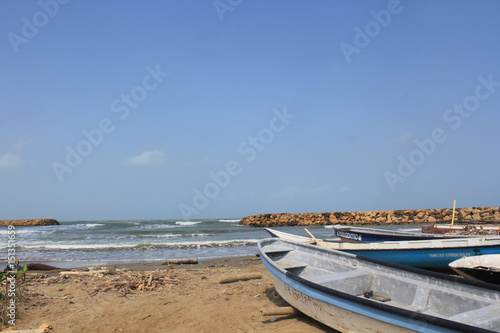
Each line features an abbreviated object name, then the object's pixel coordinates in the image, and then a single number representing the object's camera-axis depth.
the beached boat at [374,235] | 11.64
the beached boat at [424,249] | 8.36
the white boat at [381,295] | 3.60
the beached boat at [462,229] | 14.47
